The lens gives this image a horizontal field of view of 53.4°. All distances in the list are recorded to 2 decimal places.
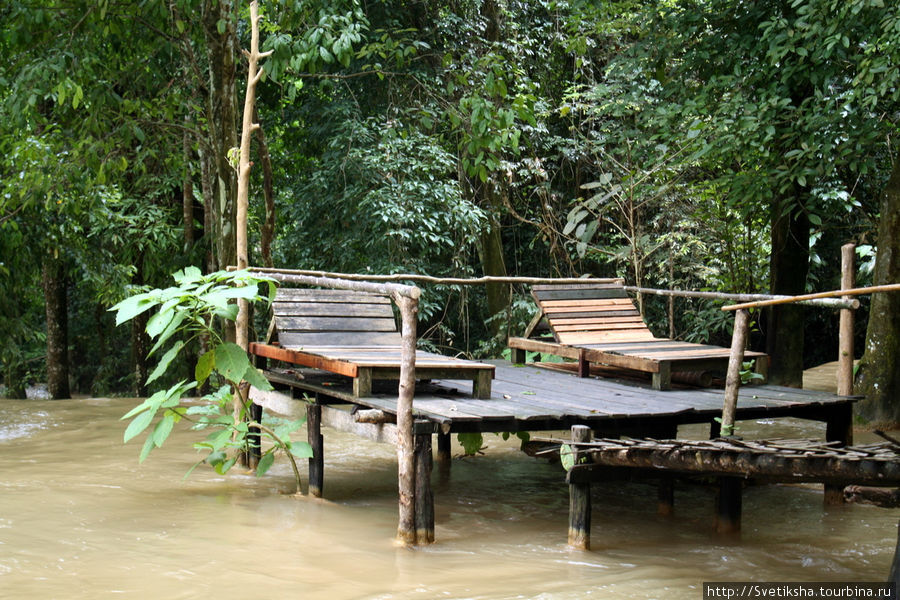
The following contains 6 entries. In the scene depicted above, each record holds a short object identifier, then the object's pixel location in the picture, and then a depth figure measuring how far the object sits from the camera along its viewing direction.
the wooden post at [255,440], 7.50
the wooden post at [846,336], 6.89
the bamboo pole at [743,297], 6.67
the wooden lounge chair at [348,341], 6.05
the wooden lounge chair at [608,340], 7.16
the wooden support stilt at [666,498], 6.50
